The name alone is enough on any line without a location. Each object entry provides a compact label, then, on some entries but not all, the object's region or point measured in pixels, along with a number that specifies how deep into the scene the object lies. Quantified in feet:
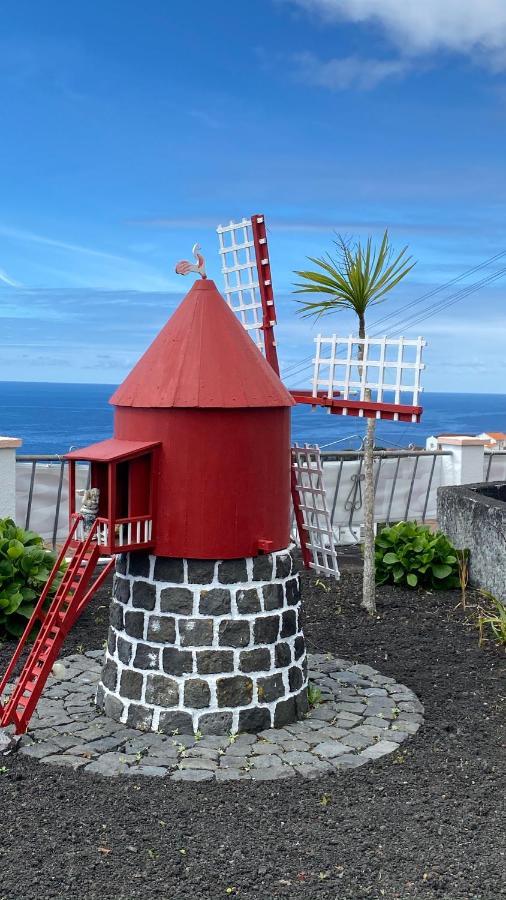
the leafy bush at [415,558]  37.09
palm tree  32.30
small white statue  22.44
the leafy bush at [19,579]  29.89
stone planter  35.29
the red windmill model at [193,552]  21.99
